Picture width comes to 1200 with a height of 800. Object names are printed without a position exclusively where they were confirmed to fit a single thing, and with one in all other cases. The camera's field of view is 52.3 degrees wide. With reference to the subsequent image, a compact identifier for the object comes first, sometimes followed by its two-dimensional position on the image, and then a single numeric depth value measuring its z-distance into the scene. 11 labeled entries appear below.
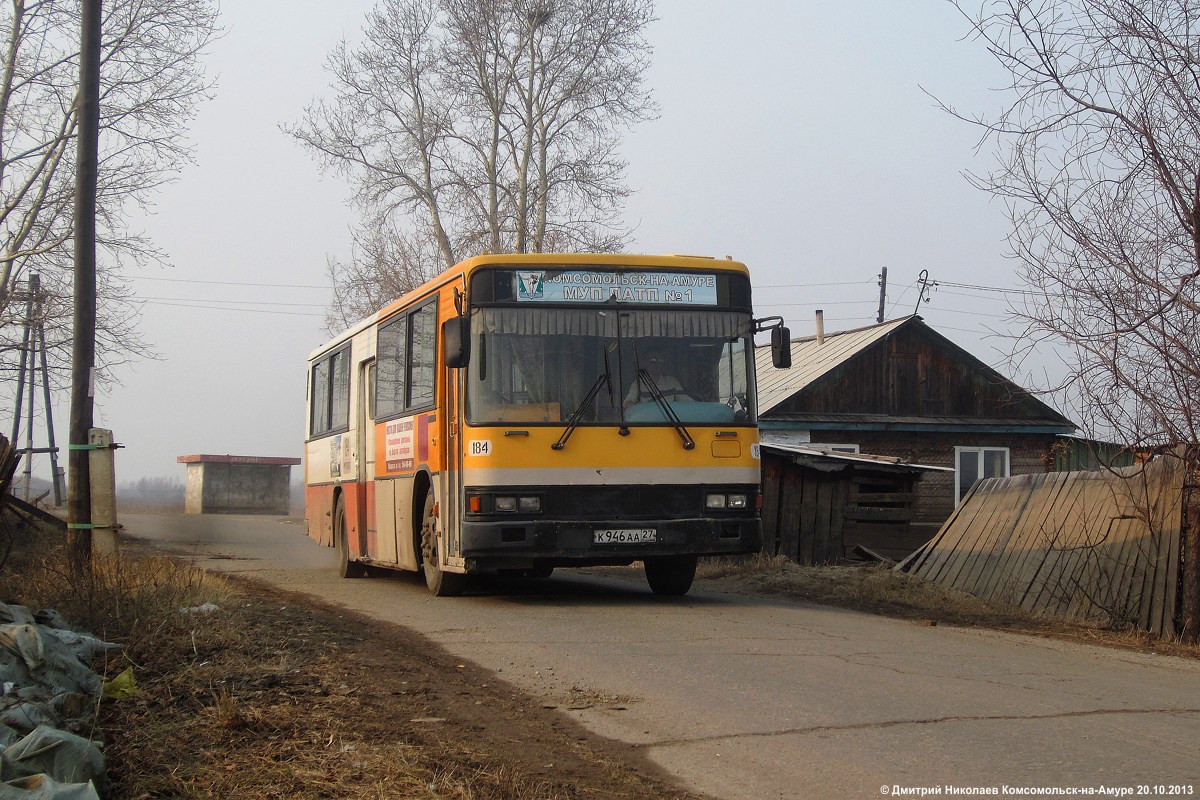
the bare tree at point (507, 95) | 35.69
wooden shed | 19.41
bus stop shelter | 51.00
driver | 11.15
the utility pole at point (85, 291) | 11.14
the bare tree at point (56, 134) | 25.45
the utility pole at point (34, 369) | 25.12
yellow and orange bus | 10.80
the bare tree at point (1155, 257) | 9.34
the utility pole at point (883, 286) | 57.56
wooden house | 30.84
